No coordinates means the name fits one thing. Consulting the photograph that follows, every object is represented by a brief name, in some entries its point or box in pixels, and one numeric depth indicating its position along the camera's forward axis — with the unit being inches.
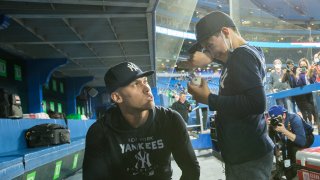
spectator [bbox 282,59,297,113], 209.6
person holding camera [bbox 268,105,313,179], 147.2
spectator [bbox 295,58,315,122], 181.6
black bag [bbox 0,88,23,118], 172.3
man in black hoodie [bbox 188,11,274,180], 51.7
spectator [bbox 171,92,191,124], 321.6
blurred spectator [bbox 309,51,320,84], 214.9
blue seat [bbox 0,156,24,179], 96.9
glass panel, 268.9
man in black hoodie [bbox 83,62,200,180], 63.9
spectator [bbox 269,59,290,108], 254.2
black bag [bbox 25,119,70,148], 154.9
